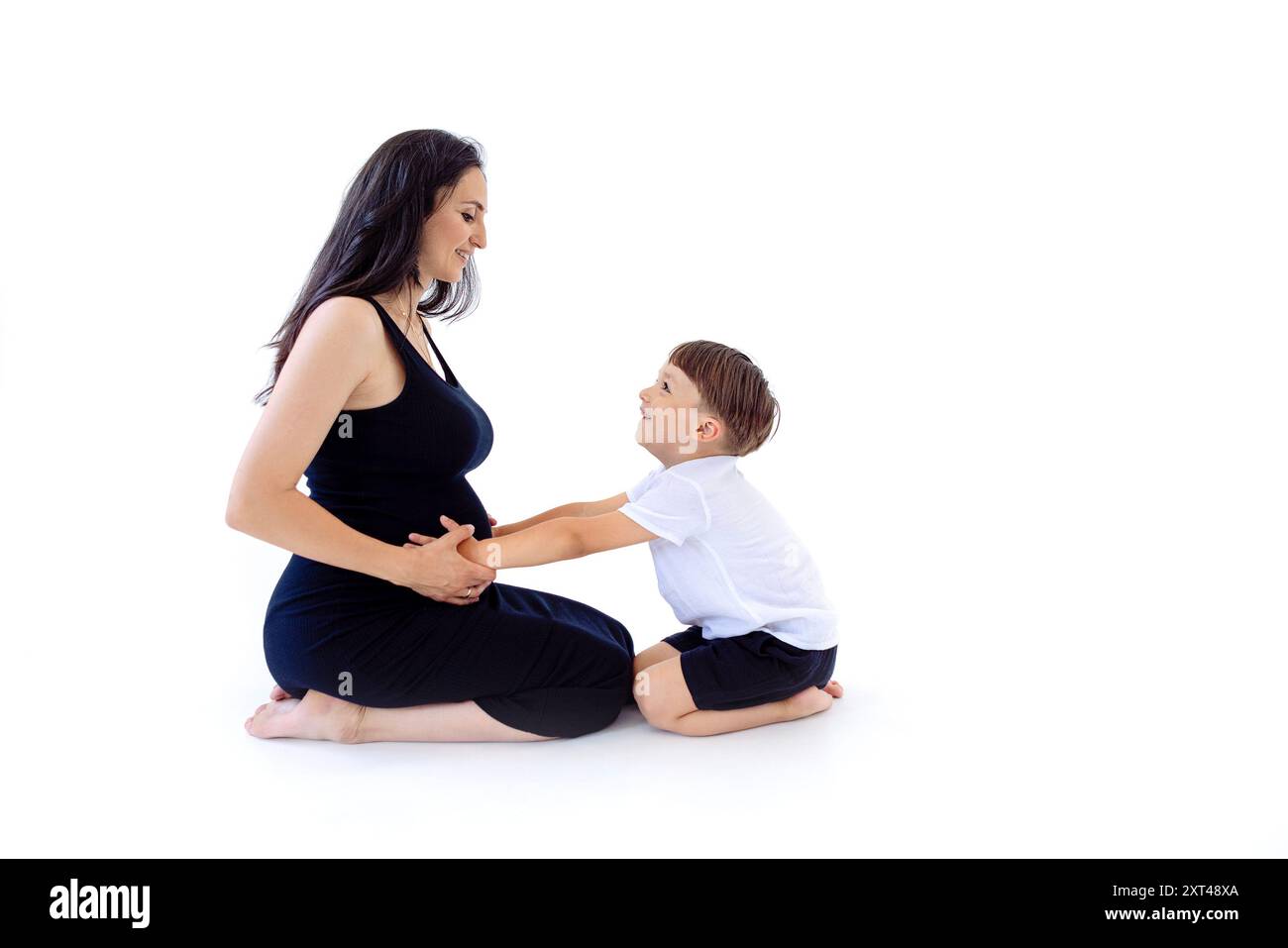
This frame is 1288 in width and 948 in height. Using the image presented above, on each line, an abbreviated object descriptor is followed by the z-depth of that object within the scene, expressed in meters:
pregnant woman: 2.25
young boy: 2.39
